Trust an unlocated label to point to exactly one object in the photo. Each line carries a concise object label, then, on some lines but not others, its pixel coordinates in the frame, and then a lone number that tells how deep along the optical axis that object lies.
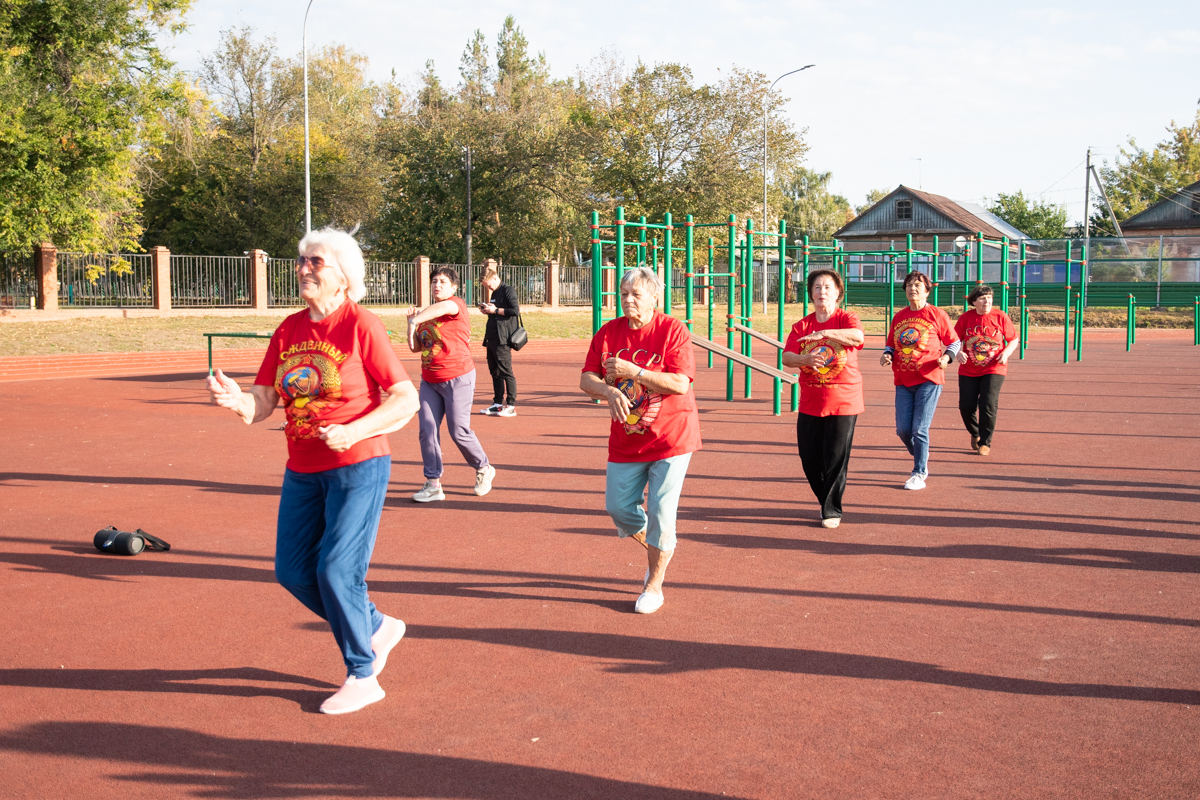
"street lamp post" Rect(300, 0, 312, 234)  29.52
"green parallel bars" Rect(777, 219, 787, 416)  13.31
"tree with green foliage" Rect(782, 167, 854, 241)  84.06
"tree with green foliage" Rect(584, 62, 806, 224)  41.91
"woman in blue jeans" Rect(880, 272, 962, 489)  8.05
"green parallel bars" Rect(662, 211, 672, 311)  14.32
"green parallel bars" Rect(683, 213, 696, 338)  14.04
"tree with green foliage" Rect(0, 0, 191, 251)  23.73
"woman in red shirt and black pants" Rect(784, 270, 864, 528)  6.70
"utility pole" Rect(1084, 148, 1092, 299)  47.66
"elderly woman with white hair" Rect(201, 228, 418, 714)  3.70
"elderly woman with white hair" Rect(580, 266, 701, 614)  4.81
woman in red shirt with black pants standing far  9.55
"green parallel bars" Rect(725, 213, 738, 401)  13.51
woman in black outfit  13.02
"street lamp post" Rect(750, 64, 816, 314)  36.61
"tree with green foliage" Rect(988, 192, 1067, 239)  66.56
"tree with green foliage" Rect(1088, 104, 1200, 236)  64.94
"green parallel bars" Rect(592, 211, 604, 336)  13.38
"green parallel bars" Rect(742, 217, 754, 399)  14.46
